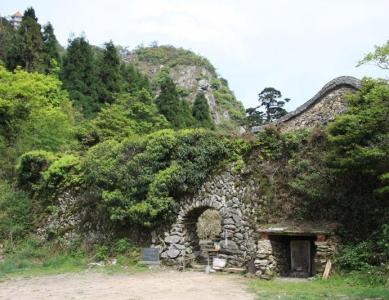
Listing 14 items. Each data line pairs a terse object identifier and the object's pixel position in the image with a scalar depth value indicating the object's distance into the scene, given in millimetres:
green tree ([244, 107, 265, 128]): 38697
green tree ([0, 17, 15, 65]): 33062
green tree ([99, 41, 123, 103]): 34831
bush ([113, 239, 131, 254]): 15211
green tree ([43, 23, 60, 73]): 33869
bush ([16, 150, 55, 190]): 18531
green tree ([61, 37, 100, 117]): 33719
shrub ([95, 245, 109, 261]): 15109
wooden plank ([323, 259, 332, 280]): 11457
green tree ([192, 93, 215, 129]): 40341
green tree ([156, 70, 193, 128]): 34281
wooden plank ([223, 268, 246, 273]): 13172
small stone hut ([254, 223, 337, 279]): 11945
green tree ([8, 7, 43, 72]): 32125
